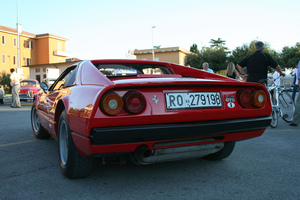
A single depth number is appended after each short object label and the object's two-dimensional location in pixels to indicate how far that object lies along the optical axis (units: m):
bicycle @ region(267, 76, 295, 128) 5.77
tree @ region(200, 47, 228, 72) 45.00
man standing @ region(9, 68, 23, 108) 12.00
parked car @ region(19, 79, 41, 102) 14.04
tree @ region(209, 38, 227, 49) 58.16
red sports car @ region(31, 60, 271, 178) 2.09
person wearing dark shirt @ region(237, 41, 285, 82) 5.40
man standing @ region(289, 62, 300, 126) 5.78
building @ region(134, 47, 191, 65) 50.97
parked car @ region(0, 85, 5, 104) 14.95
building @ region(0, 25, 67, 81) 41.78
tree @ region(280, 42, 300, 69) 38.38
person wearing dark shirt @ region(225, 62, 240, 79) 8.35
